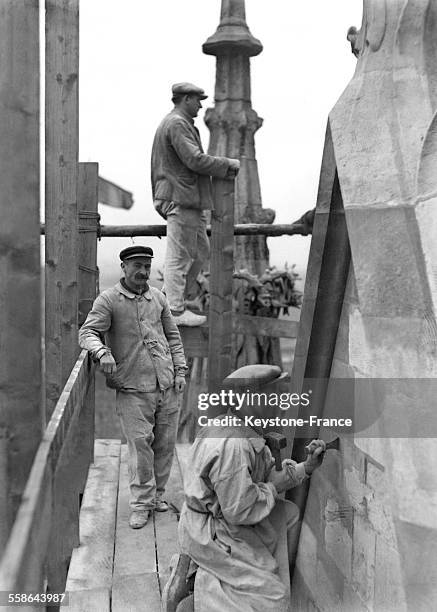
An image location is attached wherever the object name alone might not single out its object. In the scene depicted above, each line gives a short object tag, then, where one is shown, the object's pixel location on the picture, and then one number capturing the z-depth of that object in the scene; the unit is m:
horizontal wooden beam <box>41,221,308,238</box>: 6.07
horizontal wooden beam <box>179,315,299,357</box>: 6.17
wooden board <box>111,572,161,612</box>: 4.18
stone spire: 13.25
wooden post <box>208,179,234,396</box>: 5.87
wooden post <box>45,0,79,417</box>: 4.95
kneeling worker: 3.39
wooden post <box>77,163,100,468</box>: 5.88
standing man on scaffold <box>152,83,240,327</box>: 5.81
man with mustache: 4.94
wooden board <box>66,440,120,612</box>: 4.46
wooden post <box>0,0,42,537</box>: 2.51
